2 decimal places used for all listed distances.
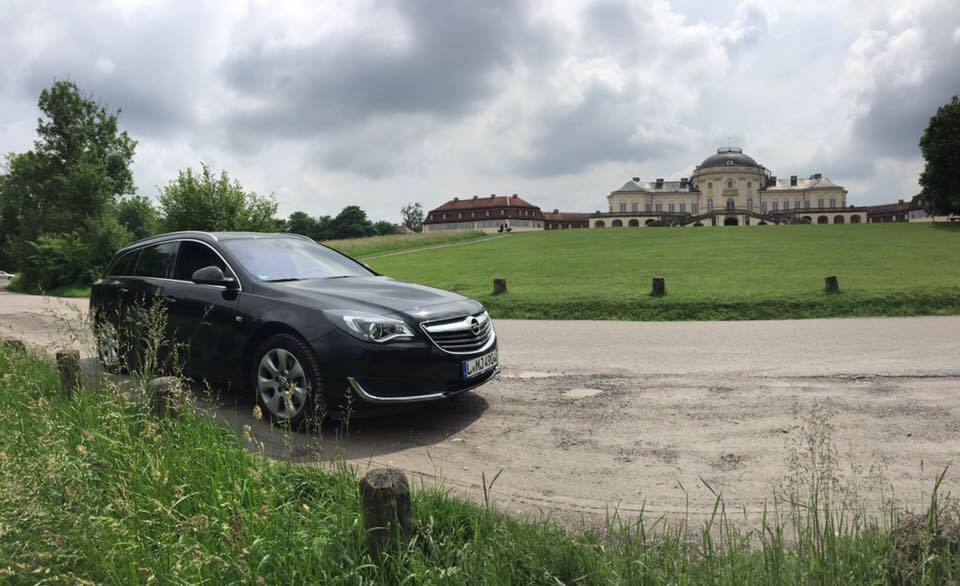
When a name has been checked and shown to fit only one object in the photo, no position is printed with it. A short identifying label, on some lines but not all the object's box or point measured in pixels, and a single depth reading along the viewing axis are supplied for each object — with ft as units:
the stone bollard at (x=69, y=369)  18.80
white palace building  428.15
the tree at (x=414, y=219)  519.60
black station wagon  16.78
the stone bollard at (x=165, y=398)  14.28
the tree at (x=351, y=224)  401.92
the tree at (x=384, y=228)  426.67
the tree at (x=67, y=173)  126.11
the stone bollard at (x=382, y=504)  8.93
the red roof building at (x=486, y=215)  460.14
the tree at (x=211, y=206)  107.24
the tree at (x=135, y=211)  210.24
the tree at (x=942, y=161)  189.98
